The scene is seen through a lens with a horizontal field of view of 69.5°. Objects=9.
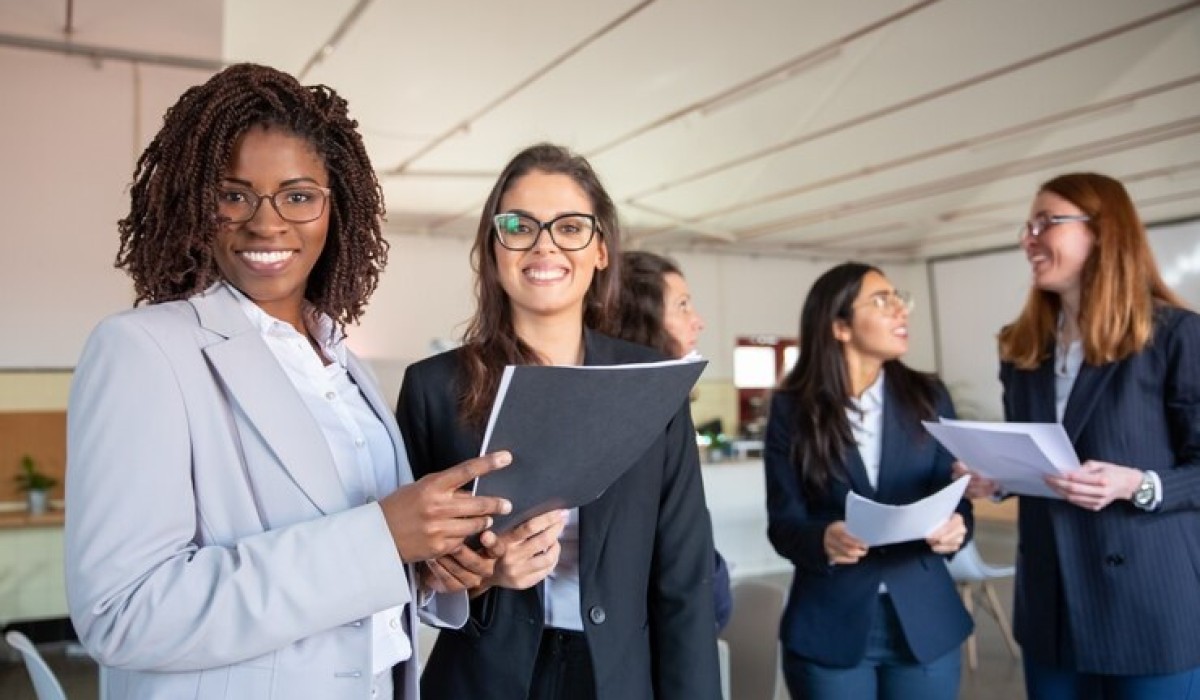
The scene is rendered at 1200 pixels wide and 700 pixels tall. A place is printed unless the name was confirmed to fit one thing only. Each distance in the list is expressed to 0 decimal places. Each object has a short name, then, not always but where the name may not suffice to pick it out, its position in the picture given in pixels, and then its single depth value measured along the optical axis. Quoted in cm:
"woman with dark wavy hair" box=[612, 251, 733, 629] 245
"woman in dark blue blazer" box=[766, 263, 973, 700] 215
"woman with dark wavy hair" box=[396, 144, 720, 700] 149
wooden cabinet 509
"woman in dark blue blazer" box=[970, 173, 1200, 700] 198
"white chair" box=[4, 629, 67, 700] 187
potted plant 565
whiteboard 1434
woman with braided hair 94
